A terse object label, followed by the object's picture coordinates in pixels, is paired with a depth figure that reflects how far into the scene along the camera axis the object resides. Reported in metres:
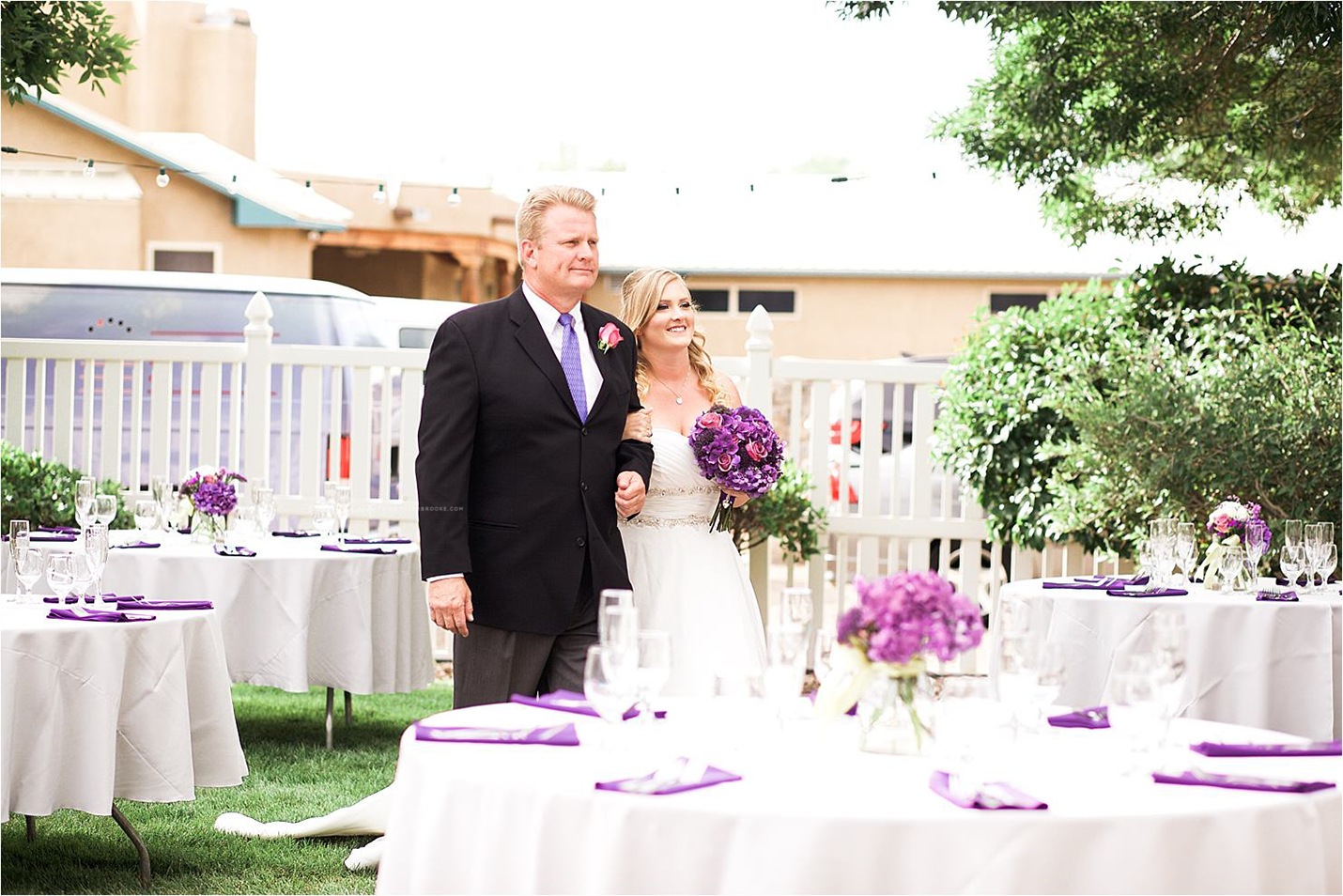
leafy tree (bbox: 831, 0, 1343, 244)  8.55
